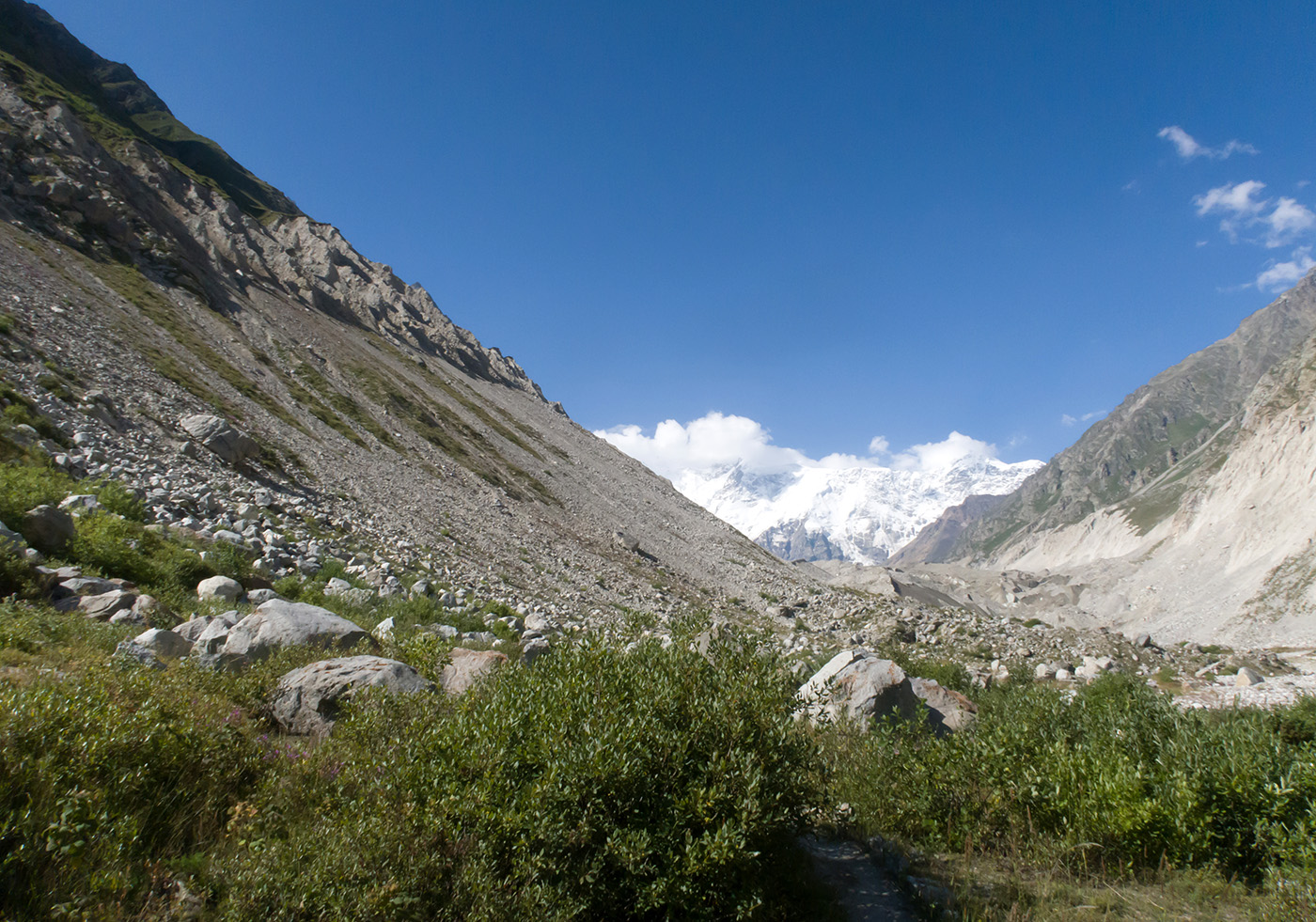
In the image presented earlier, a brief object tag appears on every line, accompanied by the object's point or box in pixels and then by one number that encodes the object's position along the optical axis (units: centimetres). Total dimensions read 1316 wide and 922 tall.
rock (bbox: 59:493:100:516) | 1120
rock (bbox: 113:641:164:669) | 658
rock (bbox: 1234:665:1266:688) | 1940
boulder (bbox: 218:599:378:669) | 802
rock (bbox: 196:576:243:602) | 1041
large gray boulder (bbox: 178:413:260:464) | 1920
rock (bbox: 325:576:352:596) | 1304
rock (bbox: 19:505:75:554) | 962
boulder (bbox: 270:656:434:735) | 690
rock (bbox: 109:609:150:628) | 812
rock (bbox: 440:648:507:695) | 819
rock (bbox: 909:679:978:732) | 1161
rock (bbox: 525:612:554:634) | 1544
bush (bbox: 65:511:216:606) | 994
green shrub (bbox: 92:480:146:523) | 1245
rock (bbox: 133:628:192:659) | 732
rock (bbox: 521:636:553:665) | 1141
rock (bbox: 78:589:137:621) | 814
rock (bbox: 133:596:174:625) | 838
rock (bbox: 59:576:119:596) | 860
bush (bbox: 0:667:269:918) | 387
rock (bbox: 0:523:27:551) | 841
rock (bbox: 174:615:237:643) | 819
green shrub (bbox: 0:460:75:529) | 970
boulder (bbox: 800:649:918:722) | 1046
